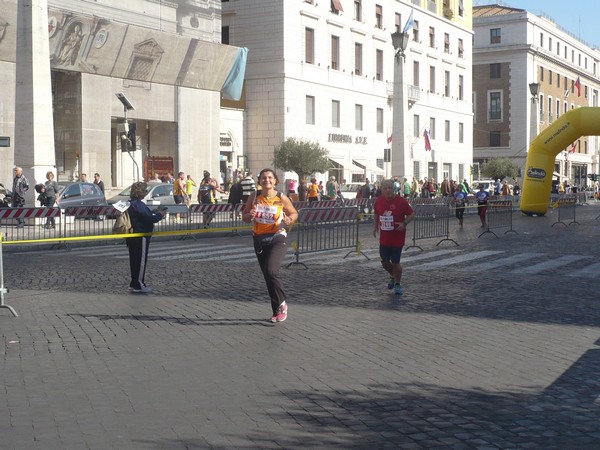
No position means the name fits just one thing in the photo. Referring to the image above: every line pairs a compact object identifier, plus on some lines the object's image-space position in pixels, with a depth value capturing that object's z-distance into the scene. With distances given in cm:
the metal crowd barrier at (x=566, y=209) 3119
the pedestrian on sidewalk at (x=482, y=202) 2741
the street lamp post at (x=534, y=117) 5545
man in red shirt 1229
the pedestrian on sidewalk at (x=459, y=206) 2922
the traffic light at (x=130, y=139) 2869
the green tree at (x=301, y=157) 4569
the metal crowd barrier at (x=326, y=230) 1722
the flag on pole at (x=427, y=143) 5193
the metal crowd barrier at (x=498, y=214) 2548
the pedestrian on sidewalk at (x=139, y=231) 1244
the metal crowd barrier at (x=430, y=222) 2102
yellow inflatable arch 3347
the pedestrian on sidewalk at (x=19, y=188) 2483
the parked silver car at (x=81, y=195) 2832
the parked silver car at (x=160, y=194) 3064
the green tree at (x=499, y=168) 7706
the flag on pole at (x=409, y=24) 4213
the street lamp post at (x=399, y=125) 3814
